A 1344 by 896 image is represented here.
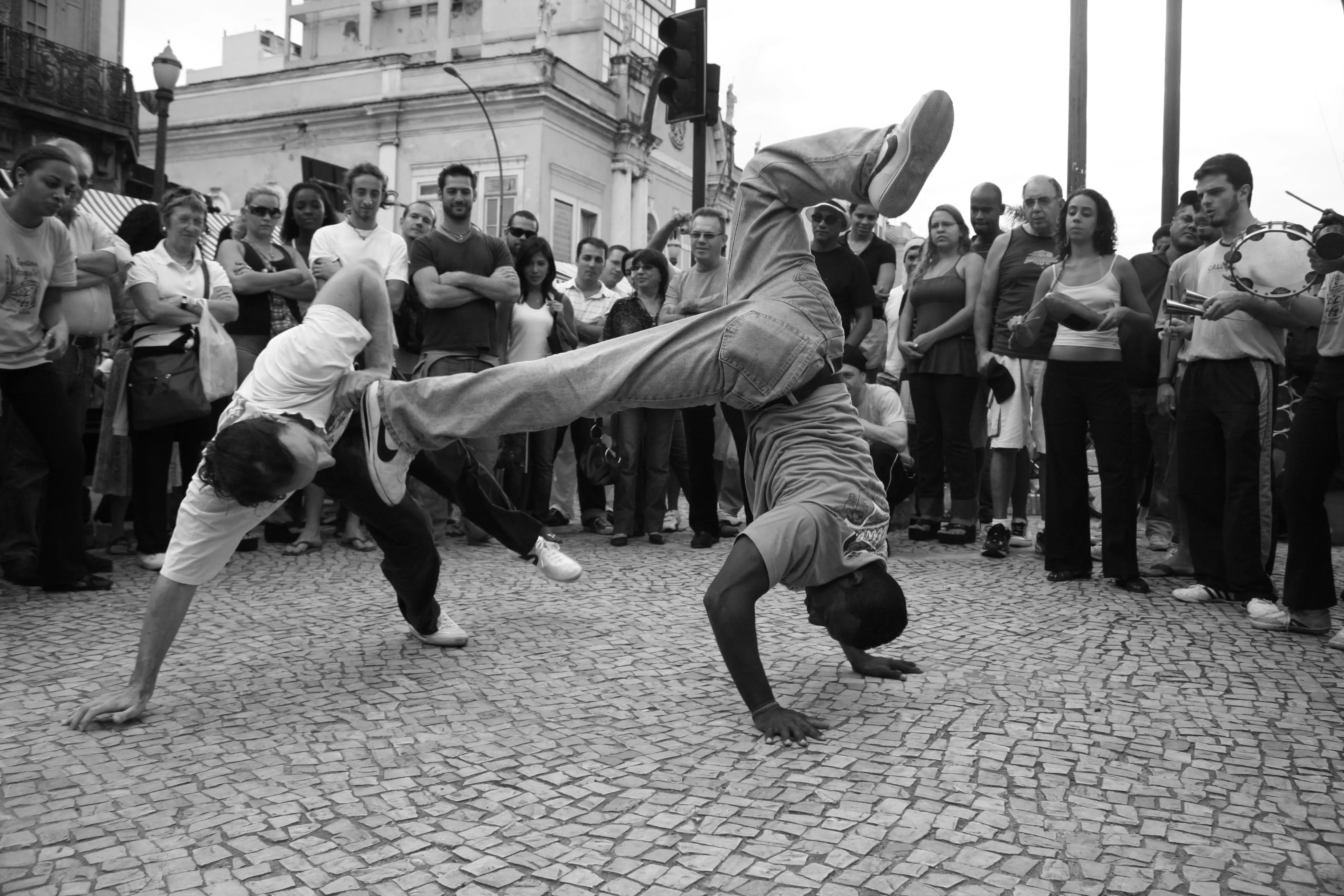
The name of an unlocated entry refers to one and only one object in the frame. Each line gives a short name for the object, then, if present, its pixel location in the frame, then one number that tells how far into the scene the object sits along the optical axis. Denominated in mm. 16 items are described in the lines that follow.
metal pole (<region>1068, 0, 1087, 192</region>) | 10180
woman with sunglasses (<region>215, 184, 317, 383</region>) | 6641
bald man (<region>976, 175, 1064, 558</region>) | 7262
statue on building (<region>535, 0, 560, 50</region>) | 31609
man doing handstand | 3561
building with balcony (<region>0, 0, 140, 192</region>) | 18938
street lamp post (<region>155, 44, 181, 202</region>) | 17000
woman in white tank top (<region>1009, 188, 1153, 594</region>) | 6035
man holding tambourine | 5406
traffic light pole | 9578
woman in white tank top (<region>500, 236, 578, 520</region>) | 7668
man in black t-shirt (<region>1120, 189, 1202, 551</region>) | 7148
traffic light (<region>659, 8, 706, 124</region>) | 9141
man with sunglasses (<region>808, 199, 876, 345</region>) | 7367
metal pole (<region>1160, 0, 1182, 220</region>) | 11344
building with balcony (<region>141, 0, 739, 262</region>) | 27594
